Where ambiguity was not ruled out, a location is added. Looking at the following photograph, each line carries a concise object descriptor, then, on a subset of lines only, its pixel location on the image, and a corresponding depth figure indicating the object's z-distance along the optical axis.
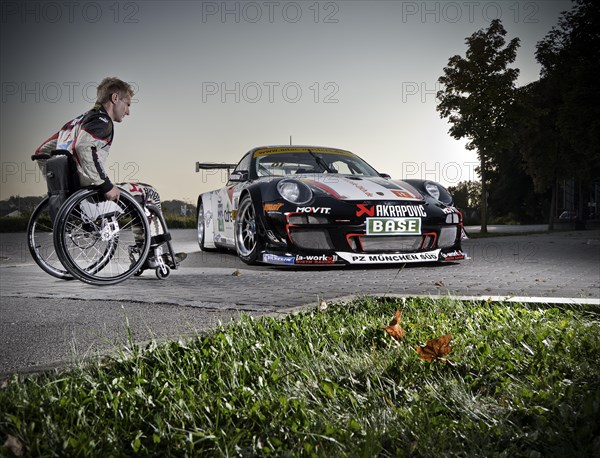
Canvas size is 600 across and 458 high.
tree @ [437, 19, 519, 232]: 22.64
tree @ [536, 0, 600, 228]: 18.70
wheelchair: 4.65
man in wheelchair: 4.48
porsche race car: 6.77
